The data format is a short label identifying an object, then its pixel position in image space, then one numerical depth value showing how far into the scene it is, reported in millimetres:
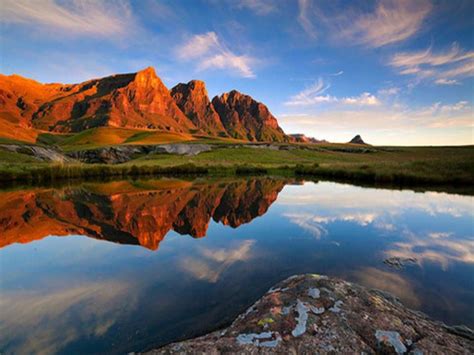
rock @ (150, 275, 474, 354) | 3453
